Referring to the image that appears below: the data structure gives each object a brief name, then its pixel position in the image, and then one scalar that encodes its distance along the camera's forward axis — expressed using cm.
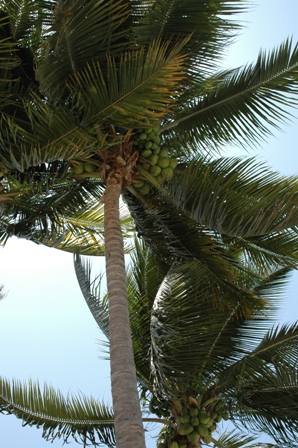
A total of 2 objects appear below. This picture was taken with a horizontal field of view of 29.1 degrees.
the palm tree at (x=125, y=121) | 568
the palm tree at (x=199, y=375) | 670
